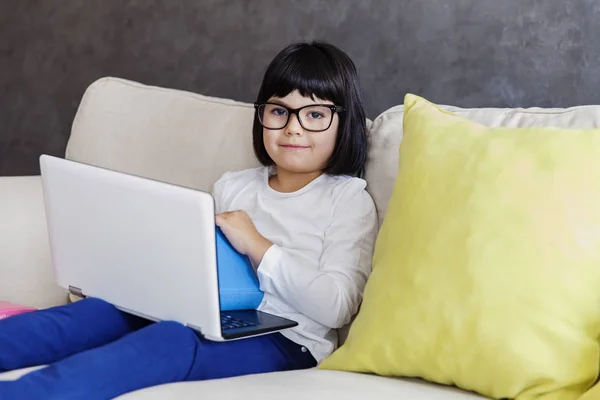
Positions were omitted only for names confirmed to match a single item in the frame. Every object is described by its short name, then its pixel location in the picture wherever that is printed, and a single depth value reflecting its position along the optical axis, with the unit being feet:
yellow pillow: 6.55
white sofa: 7.82
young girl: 7.10
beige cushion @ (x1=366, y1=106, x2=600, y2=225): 7.40
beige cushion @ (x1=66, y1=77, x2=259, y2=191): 8.50
